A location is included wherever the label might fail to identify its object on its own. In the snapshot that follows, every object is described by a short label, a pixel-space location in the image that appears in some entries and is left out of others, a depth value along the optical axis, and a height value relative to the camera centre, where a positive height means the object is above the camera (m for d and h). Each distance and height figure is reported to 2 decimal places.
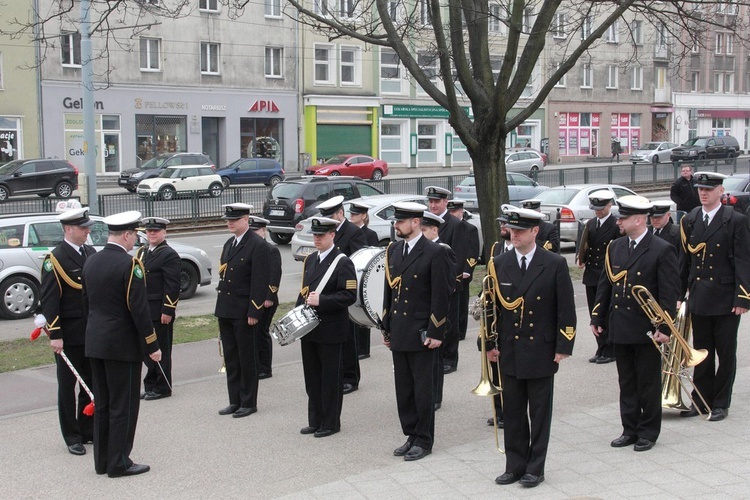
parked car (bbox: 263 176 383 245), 24.00 -0.94
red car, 44.85 -0.27
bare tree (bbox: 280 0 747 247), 14.68 +1.50
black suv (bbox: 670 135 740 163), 56.12 +0.66
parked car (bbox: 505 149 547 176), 48.25 -0.02
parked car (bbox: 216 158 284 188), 42.47 -0.46
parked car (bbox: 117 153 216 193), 39.00 -0.16
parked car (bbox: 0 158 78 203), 35.00 -0.57
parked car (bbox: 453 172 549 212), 26.67 -0.86
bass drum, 8.93 -1.24
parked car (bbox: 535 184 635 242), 22.27 -1.09
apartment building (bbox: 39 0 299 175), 43.84 +3.55
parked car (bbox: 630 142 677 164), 57.06 +0.43
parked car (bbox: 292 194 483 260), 19.20 -1.34
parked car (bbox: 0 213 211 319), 14.91 -1.43
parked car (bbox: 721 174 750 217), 20.97 -0.67
